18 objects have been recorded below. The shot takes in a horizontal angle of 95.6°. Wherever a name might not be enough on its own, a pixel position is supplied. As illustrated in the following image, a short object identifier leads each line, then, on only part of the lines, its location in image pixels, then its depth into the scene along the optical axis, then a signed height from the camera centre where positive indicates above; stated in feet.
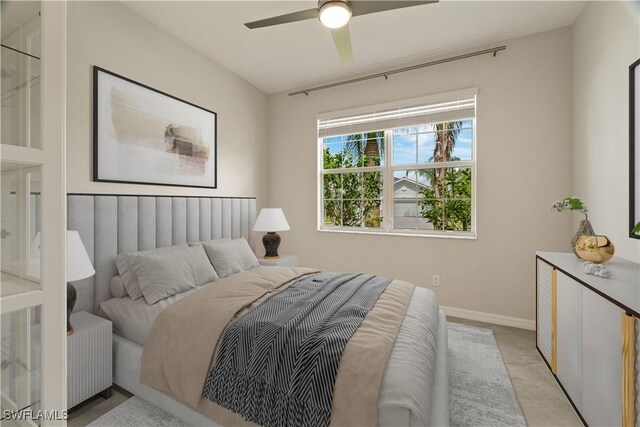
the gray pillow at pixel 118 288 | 6.94 -1.88
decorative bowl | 5.73 -0.73
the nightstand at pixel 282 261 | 10.80 -1.92
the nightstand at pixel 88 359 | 5.27 -2.84
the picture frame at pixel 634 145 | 5.69 +1.36
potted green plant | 6.48 -0.27
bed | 3.87 -2.11
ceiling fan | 5.46 +3.90
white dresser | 3.92 -2.07
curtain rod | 9.46 +5.24
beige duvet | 3.80 -2.21
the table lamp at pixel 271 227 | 11.03 -0.62
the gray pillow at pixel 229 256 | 8.45 -1.40
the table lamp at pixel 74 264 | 5.21 -1.01
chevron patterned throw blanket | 4.02 -2.28
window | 10.49 +1.76
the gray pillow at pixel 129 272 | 6.68 -1.48
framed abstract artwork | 7.33 +2.17
